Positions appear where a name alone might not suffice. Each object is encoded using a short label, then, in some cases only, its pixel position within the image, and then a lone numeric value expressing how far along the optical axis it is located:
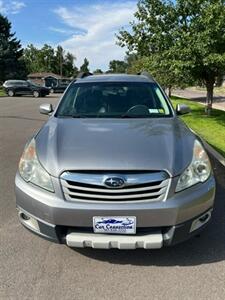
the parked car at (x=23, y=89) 22.98
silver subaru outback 1.91
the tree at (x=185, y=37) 8.13
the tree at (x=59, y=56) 61.14
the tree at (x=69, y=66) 64.44
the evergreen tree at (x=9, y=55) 31.93
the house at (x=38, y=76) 48.39
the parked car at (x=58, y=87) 28.87
